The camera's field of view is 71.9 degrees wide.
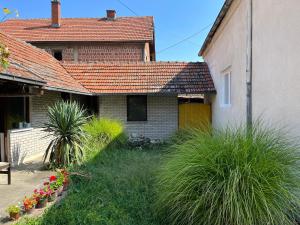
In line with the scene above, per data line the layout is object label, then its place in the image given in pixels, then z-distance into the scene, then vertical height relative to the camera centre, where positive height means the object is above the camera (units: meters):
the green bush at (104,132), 7.83 -0.94
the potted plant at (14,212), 3.13 -1.57
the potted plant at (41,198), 3.54 -1.55
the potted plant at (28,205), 3.33 -1.56
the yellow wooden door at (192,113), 10.04 -0.22
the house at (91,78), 6.08 +1.34
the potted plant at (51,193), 3.78 -1.58
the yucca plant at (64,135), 5.84 -0.76
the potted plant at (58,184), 4.06 -1.52
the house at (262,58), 3.30 +1.06
